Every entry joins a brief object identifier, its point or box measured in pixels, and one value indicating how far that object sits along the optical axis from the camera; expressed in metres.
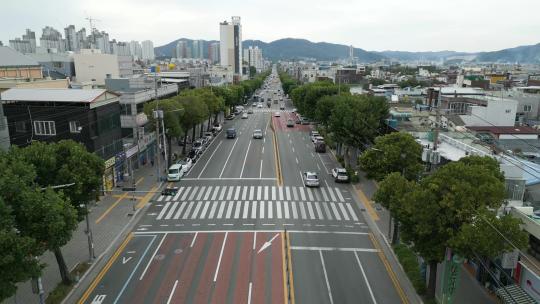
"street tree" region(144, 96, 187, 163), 50.59
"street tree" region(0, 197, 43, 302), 15.46
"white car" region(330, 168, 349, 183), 46.91
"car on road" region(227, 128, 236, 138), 76.75
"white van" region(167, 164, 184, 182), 47.21
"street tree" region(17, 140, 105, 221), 22.52
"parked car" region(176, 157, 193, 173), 51.01
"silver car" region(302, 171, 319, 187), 45.22
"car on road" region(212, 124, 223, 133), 83.06
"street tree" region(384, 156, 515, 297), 19.16
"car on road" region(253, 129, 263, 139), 76.69
